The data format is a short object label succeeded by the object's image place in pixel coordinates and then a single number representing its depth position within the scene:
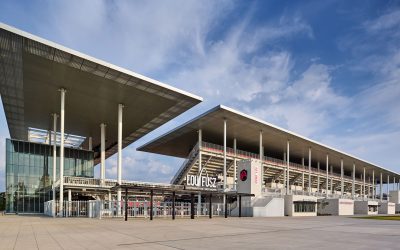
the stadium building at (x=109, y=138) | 33.84
